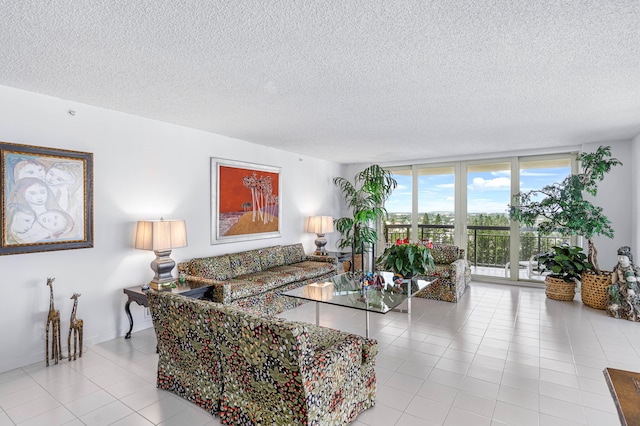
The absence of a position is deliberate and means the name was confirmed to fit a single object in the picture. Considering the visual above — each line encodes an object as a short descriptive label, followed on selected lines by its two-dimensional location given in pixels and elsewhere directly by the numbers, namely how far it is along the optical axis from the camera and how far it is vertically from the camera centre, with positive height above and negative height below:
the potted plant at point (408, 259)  3.87 -0.53
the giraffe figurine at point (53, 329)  2.95 -1.04
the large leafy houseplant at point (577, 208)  4.60 +0.09
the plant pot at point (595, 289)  4.47 -1.01
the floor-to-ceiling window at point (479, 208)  5.88 +0.10
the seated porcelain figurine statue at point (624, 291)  4.08 -0.96
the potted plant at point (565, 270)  4.90 -0.83
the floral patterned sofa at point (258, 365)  1.78 -0.92
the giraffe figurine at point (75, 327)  3.04 -1.03
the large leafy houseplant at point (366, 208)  6.36 +0.10
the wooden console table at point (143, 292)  3.40 -0.82
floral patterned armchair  4.89 -0.90
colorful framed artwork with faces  2.83 +0.12
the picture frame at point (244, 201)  4.62 +0.17
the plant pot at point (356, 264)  6.54 -0.99
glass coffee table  3.13 -0.84
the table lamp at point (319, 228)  6.16 -0.28
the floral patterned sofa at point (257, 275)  3.84 -0.83
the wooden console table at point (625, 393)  1.05 -0.62
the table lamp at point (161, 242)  3.48 -0.31
